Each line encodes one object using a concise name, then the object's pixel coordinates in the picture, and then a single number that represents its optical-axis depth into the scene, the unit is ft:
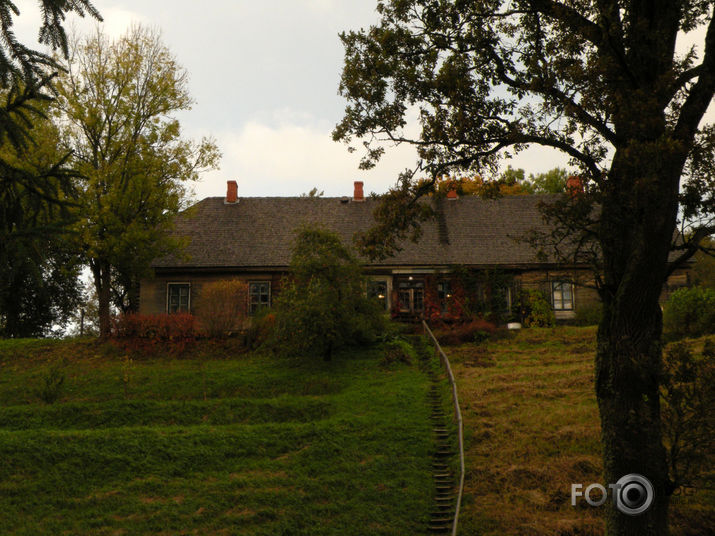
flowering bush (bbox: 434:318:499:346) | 93.50
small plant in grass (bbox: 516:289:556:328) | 102.12
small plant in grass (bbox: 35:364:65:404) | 69.92
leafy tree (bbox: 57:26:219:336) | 91.40
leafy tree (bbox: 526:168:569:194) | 156.03
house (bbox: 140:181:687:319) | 105.29
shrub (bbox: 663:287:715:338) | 83.20
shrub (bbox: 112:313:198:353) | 91.04
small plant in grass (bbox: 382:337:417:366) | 81.51
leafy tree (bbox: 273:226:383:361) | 80.07
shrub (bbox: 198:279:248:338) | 92.99
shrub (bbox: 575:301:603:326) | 102.89
